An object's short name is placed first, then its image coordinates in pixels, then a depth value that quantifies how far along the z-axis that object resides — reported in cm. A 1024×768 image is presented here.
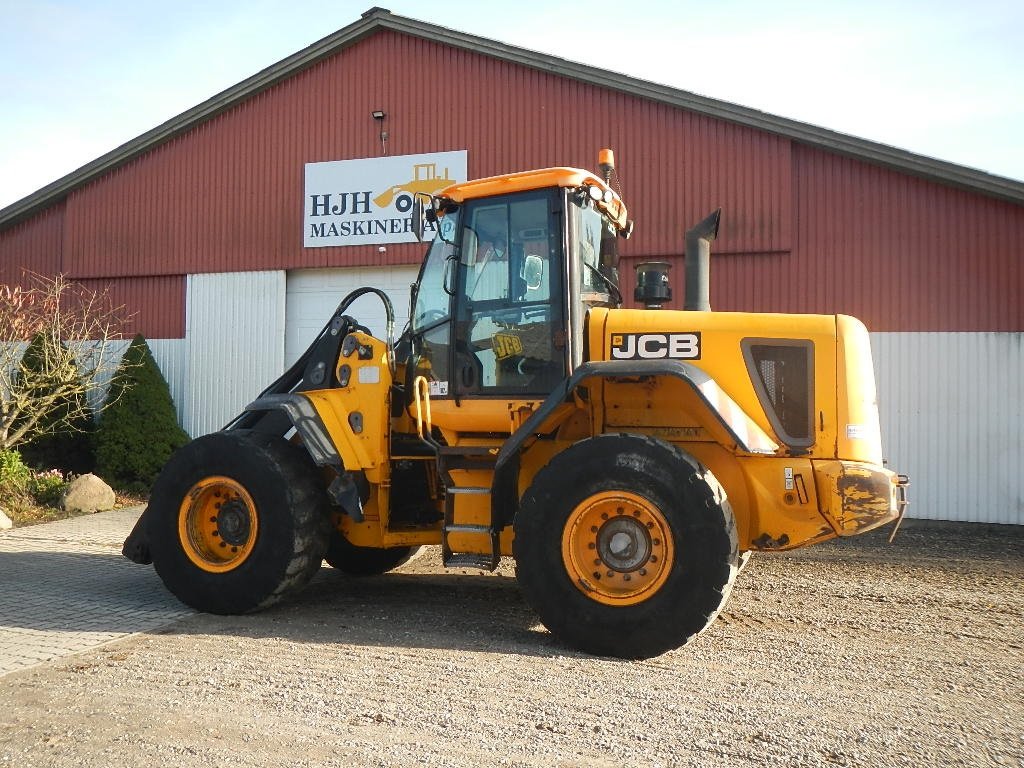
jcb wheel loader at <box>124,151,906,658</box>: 560
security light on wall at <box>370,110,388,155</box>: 1477
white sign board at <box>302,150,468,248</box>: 1448
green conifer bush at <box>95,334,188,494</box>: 1437
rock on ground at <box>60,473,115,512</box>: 1251
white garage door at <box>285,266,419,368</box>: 1483
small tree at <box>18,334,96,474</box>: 1431
